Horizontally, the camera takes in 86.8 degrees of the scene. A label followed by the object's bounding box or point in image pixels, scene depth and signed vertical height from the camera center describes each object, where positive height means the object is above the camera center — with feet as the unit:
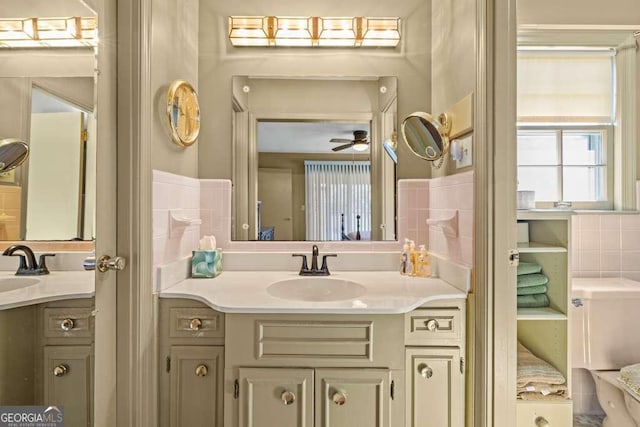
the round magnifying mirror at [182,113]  5.08 +1.64
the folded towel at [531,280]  5.48 -1.04
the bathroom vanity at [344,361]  4.32 -1.90
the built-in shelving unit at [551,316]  5.14 -1.57
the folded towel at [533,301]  5.59 -1.41
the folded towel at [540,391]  5.20 -2.69
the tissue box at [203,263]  5.59 -0.81
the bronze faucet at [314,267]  5.84 -0.91
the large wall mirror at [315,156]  6.38 +1.11
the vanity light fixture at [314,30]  6.25 +3.41
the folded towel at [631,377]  5.19 -2.52
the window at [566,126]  6.85 +1.87
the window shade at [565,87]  6.84 +2.63
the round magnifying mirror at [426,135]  5.44 +1.32
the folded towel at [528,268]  5.47 -0.84
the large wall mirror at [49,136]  2.99 +0.77
